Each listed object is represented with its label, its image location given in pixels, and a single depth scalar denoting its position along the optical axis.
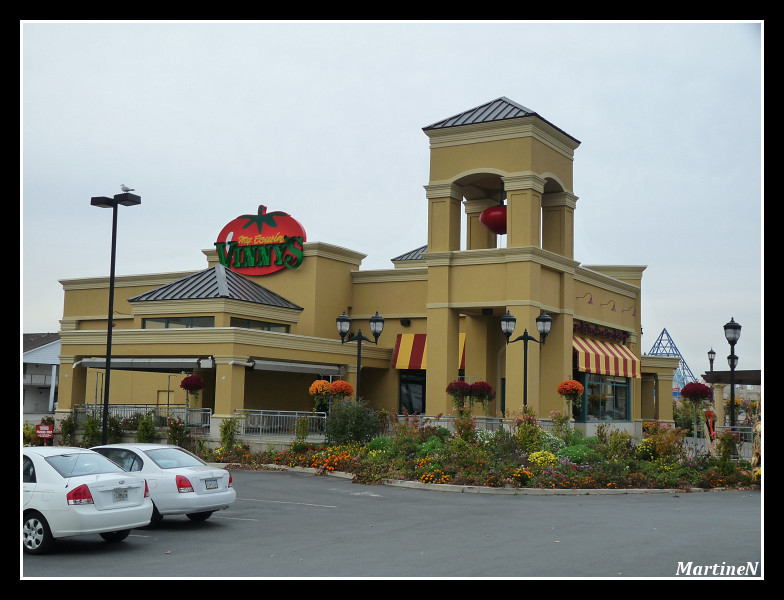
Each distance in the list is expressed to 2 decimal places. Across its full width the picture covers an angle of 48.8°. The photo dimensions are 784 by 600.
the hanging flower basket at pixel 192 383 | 35.62
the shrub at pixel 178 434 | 30.86
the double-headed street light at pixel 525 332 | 28.86
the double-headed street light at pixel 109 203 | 23.64
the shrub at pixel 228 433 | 30.08
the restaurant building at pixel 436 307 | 34.19
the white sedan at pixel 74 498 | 12.58
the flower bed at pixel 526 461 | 22.58
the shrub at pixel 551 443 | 25.31
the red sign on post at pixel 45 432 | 25.73
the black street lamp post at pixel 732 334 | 26.78
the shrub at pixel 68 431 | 33.66
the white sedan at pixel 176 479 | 15.68
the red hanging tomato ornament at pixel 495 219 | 37.31
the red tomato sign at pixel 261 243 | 41.59
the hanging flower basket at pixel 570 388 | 30.08
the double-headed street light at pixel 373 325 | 29.75
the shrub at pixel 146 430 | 31.67
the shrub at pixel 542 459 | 23.39
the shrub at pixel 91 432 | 32.41
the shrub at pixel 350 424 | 27.48
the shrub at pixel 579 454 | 24.00
